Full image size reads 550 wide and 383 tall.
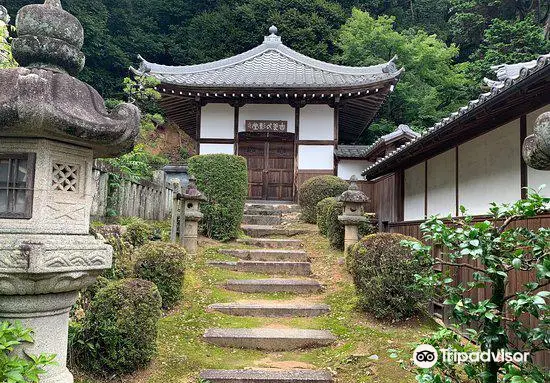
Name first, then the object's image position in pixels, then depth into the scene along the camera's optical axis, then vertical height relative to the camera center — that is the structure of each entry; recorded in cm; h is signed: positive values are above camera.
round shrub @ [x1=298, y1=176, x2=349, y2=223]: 1205 +66
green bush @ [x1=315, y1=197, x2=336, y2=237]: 1042 +1
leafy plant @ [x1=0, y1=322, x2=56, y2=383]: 224 -91
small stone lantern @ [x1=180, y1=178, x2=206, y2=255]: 849 -13
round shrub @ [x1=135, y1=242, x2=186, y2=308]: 594 -86
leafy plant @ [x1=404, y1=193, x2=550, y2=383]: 234 -35
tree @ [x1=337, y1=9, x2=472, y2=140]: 1991 +767
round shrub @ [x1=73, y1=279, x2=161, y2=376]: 414 -129
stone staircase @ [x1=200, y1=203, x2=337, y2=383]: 448 -146
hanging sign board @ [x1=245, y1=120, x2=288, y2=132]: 1509 +315
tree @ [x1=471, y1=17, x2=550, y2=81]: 1827 +799
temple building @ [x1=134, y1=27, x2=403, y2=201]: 1499 +314
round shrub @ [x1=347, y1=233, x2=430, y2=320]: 566 -87
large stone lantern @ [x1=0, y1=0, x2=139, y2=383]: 253 +23
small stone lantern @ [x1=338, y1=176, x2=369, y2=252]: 856 +1
